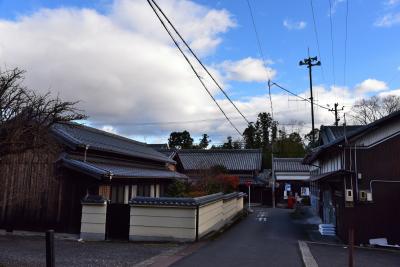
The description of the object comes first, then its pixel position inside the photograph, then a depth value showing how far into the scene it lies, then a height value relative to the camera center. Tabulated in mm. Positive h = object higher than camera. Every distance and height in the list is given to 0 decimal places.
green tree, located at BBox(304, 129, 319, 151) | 78625 +11320
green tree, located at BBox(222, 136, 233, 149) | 87688 +10768
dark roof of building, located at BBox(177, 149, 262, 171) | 53344 +4998
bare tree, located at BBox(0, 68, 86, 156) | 9344 +1757
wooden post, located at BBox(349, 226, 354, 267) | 8945 -1041
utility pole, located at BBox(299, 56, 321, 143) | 38094 +12145
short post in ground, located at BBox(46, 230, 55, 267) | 6836 -882
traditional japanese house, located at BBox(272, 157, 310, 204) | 49250 +1966
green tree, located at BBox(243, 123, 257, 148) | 81450 +11410
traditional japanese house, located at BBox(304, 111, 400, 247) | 17312 +767
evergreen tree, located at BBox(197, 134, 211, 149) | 91881 +11711
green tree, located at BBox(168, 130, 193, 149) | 86188 +11242
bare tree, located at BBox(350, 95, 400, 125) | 50981 +11131
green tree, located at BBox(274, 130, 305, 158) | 70500 +8365
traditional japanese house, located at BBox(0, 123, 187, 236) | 17844 +300
